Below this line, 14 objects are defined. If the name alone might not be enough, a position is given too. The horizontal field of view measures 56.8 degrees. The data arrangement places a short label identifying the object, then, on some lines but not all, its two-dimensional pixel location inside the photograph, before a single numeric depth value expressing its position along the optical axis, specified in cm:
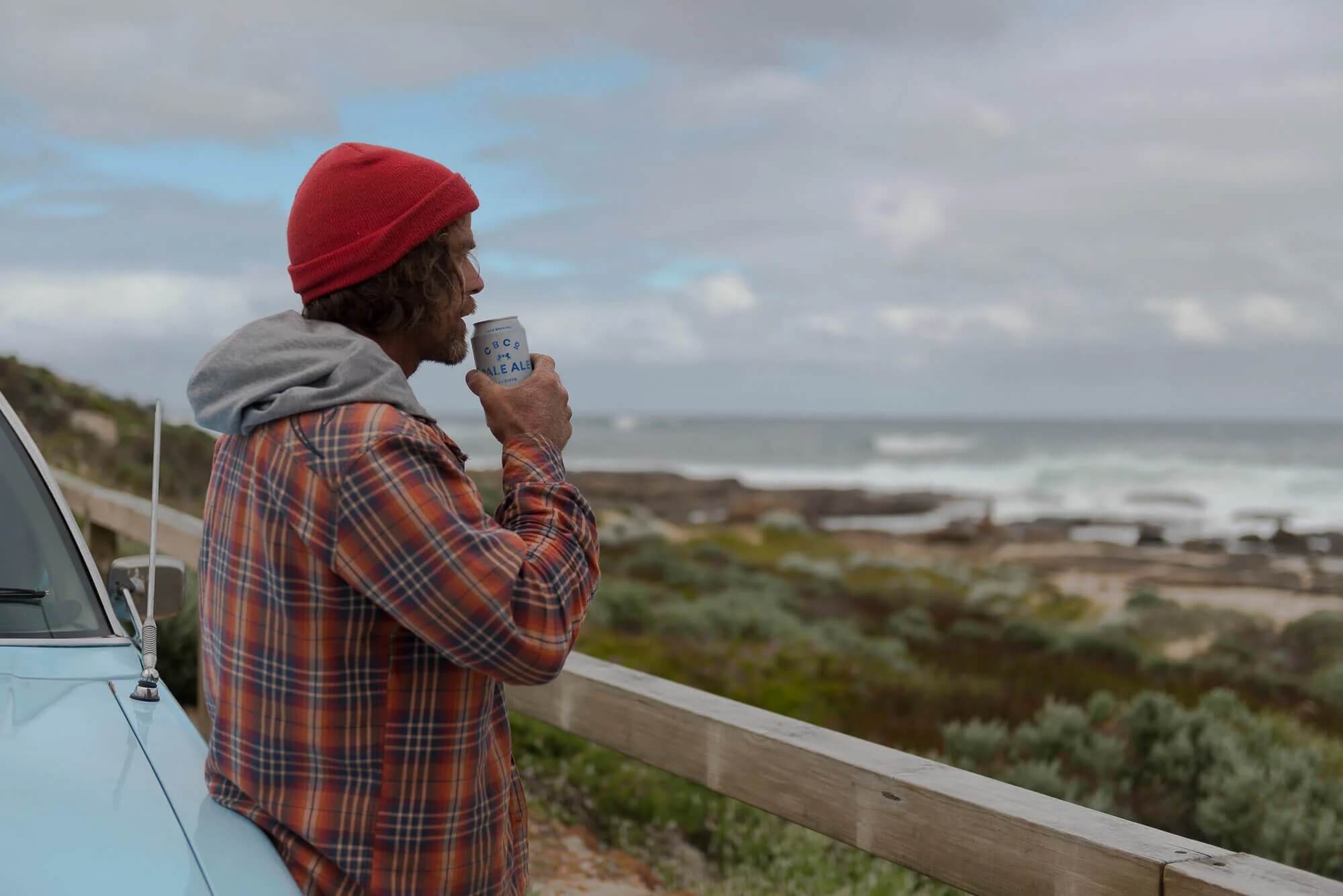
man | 152
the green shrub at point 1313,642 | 1178
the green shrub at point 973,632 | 1250
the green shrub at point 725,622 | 1093
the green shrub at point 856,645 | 1054
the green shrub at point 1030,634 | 1209
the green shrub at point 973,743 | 702
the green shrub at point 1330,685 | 946
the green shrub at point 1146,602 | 1553
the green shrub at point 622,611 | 1105
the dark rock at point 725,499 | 3578
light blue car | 167
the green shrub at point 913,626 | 1240
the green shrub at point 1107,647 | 1146
